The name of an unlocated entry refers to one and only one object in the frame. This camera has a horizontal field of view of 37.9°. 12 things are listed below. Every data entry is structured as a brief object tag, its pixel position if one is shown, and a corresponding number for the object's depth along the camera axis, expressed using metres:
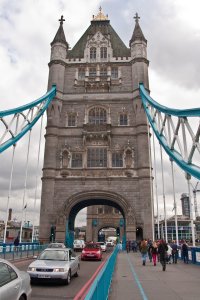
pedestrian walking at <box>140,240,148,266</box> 17.67
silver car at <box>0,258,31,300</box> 5.09
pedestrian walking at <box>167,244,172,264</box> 19.72
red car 21.80
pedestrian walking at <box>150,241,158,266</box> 18.05
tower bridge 33.03
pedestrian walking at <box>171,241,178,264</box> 19.94
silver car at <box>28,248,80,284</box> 9.94
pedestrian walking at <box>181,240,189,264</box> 19.48
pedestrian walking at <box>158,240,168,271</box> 14.91
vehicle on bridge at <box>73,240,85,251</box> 37.74
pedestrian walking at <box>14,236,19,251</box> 23.03
